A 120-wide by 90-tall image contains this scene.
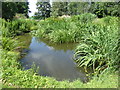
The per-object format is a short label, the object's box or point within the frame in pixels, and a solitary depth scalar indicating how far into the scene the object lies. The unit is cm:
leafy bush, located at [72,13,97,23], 1194
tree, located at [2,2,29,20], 1356
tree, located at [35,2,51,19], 3291
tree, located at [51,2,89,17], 2481
